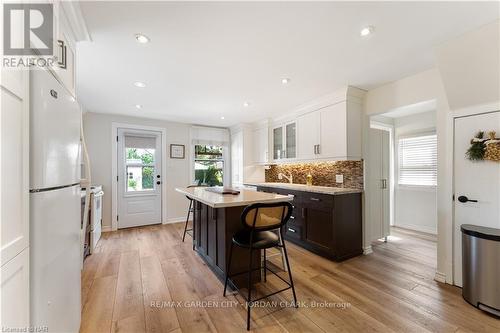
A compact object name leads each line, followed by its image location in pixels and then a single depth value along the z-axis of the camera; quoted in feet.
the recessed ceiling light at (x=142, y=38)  6.11
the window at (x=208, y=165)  17.84
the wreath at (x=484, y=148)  6.44
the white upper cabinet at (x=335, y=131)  10.05
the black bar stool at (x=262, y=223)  5.80
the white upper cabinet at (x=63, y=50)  4.28
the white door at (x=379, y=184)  11.07
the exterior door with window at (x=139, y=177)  14.79
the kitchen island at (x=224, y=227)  7.13
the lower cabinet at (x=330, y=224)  9.52
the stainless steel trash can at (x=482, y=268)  5.92
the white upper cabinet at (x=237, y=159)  17.29
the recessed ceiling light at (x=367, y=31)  5.79
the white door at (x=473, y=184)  6.66
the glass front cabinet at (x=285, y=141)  13.44
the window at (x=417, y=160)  13.25
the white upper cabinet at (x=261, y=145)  15.73
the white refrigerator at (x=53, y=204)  3.25
